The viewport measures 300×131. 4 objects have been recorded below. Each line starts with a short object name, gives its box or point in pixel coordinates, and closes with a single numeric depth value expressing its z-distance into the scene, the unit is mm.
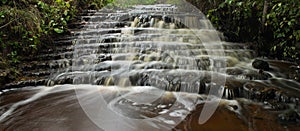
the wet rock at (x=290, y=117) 3010
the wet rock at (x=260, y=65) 5020
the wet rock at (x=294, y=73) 4469
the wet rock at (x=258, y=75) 4379
